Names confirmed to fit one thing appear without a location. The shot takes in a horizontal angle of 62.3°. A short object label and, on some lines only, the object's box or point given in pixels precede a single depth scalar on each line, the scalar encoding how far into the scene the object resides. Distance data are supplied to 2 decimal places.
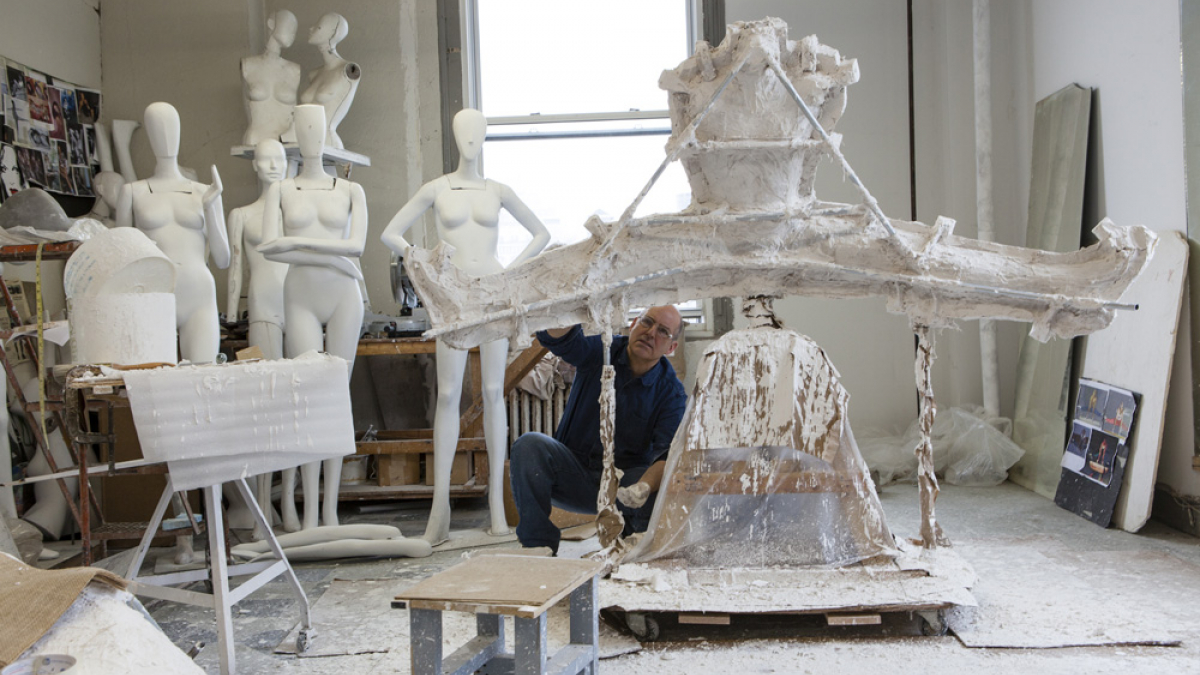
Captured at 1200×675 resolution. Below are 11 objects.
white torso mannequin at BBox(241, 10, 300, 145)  6.42
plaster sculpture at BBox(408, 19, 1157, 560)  3.33
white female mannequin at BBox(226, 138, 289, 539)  5.24
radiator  6.19
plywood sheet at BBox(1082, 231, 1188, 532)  4.58
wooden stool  2.45
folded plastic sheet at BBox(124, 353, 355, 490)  3.03
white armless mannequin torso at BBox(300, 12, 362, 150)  6.36
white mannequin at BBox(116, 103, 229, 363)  4.67
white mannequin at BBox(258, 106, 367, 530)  4.91
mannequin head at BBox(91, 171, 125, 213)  6.41
